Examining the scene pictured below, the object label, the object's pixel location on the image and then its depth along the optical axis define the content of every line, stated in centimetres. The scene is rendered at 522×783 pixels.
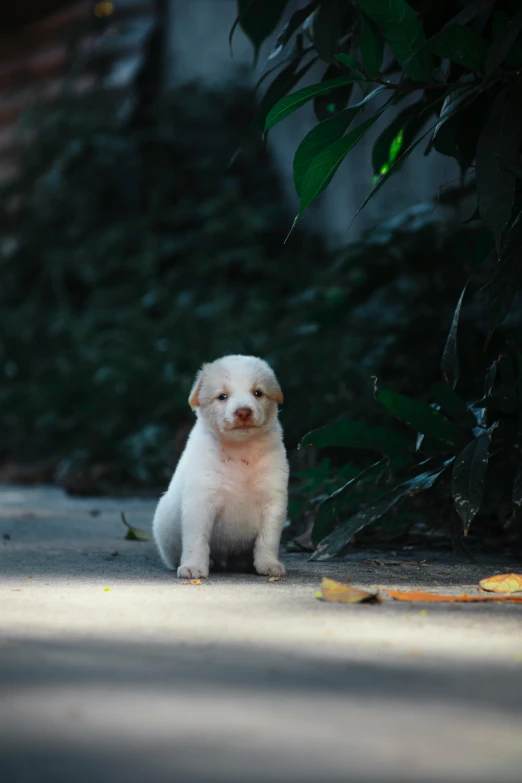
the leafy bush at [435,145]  613
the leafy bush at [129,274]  1611
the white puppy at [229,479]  668
